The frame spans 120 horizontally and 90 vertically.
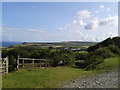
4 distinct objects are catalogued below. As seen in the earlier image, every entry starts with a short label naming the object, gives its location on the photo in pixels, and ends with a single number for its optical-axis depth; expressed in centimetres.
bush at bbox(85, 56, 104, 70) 1303
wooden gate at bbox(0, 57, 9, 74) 908
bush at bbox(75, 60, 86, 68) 1661
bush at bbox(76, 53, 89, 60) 2110
